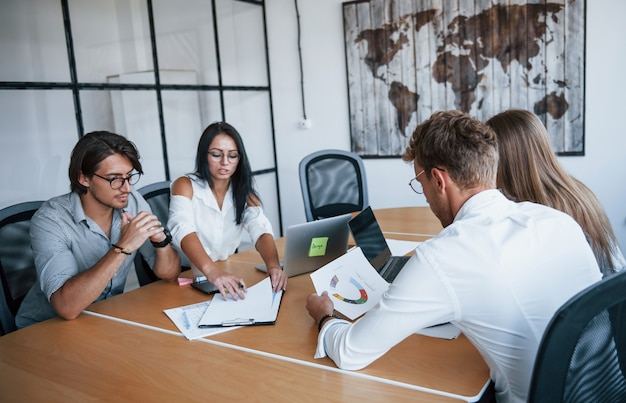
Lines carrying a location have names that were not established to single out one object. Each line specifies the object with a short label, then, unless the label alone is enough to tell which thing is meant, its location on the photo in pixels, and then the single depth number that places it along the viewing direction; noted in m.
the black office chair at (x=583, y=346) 0.79
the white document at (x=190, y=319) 1.49
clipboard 1.55
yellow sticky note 1.98
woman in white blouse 2.20
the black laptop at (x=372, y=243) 1.92
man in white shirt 1.04
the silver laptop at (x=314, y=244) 1.89
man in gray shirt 1.66
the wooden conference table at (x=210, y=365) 1.15
